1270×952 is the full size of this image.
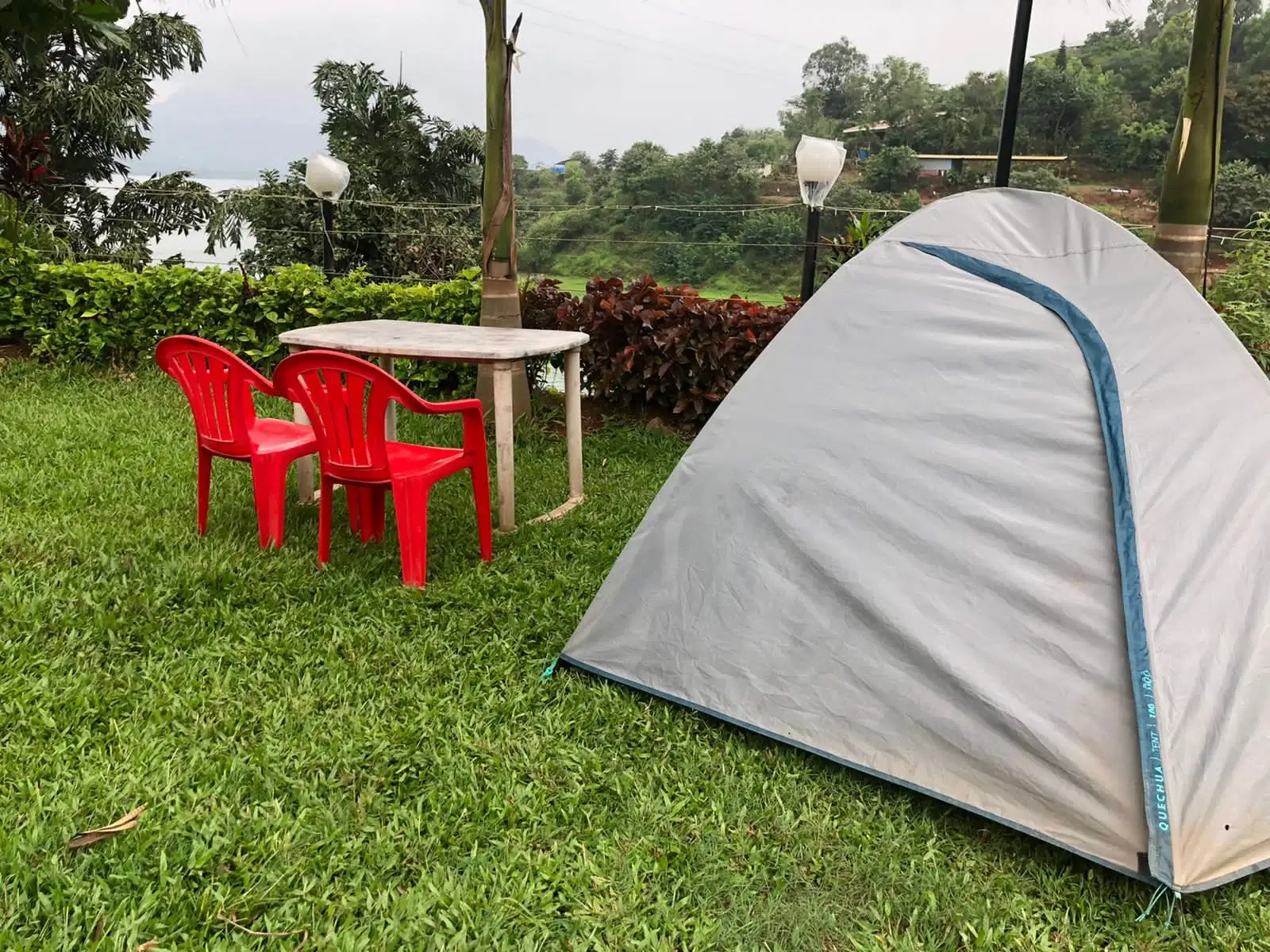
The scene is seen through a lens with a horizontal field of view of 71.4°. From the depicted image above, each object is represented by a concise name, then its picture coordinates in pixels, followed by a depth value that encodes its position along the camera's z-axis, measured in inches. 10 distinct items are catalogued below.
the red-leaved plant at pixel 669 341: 208.8
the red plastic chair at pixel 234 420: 125.7
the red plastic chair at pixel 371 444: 114.0
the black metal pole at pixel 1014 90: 163.8
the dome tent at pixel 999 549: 71.9
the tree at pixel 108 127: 460.8
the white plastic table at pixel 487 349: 134.2
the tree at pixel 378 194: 494.3
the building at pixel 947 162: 638.5
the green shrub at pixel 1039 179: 606.7
